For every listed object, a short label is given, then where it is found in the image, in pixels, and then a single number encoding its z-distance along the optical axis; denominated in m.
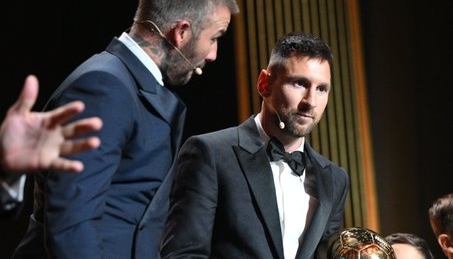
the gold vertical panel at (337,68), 6.91
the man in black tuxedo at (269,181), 4.23
